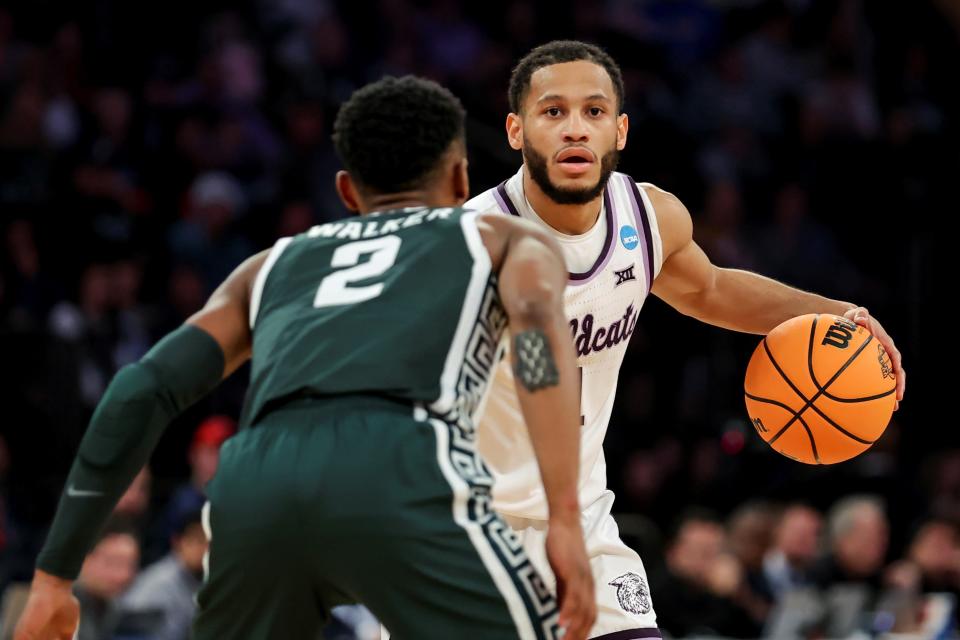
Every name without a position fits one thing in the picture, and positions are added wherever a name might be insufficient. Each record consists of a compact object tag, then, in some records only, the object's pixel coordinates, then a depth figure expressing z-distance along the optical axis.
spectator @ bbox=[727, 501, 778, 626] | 21.61
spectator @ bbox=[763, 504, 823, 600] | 22.17
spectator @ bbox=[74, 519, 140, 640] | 16.97
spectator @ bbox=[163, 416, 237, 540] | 18.72
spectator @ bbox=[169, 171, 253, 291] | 22.75
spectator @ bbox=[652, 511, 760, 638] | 19.78
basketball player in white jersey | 9.95
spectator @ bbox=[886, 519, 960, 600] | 21.02
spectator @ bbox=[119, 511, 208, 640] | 16.73
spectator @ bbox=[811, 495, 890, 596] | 21.36
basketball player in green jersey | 6.64
